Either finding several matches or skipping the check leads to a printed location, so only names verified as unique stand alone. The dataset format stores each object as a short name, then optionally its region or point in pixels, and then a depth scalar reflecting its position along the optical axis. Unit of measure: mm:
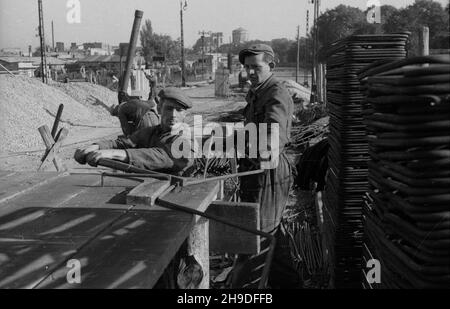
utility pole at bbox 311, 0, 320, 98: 29053
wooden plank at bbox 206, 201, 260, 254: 3553
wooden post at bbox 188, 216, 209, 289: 3244
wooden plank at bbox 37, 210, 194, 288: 2148
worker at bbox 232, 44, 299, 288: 4020
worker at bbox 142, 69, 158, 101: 21238
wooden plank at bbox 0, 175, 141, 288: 2275
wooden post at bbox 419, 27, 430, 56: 3154
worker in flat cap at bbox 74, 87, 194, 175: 3678
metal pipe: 8914
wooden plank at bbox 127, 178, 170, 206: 3141
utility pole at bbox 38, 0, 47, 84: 26594
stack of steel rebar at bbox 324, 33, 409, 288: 4008
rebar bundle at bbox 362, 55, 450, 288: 1776
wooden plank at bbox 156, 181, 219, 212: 3178
